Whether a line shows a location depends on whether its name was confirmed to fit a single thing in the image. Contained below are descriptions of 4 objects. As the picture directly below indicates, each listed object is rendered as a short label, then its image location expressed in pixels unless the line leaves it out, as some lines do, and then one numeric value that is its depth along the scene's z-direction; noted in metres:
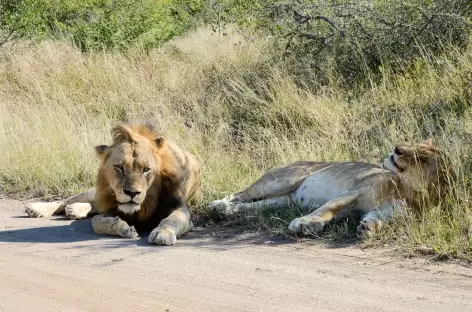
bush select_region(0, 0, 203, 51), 32.69
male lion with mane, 13.75
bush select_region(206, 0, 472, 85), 22.61
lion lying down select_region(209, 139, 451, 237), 13.85
